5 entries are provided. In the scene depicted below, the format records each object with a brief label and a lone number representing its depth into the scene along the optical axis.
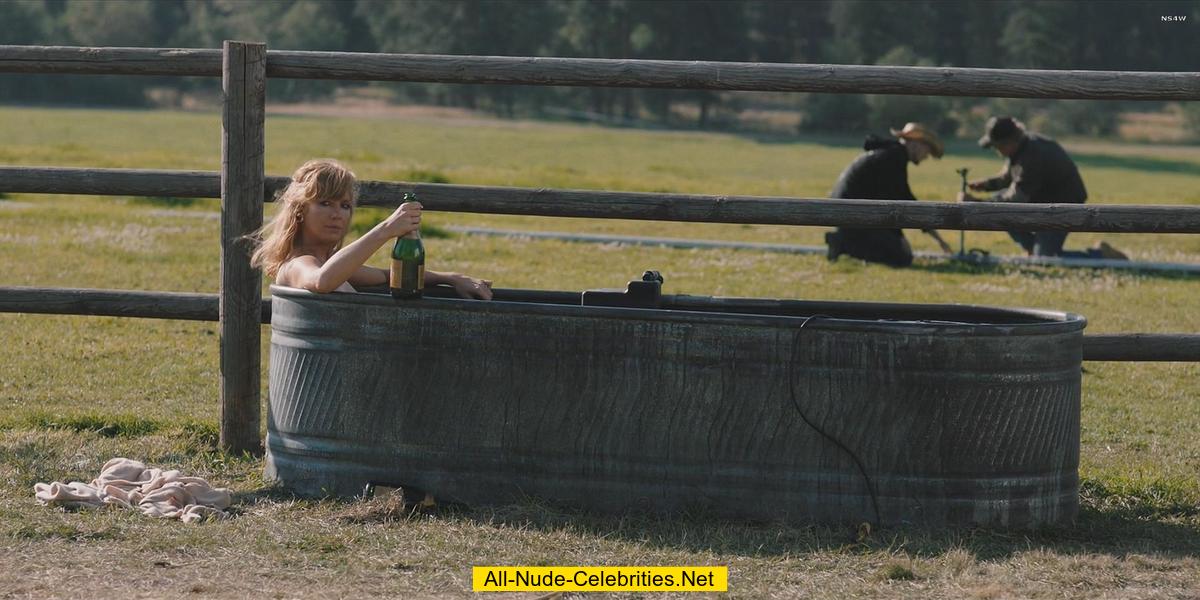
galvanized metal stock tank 10.03
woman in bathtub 11.14
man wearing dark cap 29.83
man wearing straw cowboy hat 28.70
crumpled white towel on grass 10.47
